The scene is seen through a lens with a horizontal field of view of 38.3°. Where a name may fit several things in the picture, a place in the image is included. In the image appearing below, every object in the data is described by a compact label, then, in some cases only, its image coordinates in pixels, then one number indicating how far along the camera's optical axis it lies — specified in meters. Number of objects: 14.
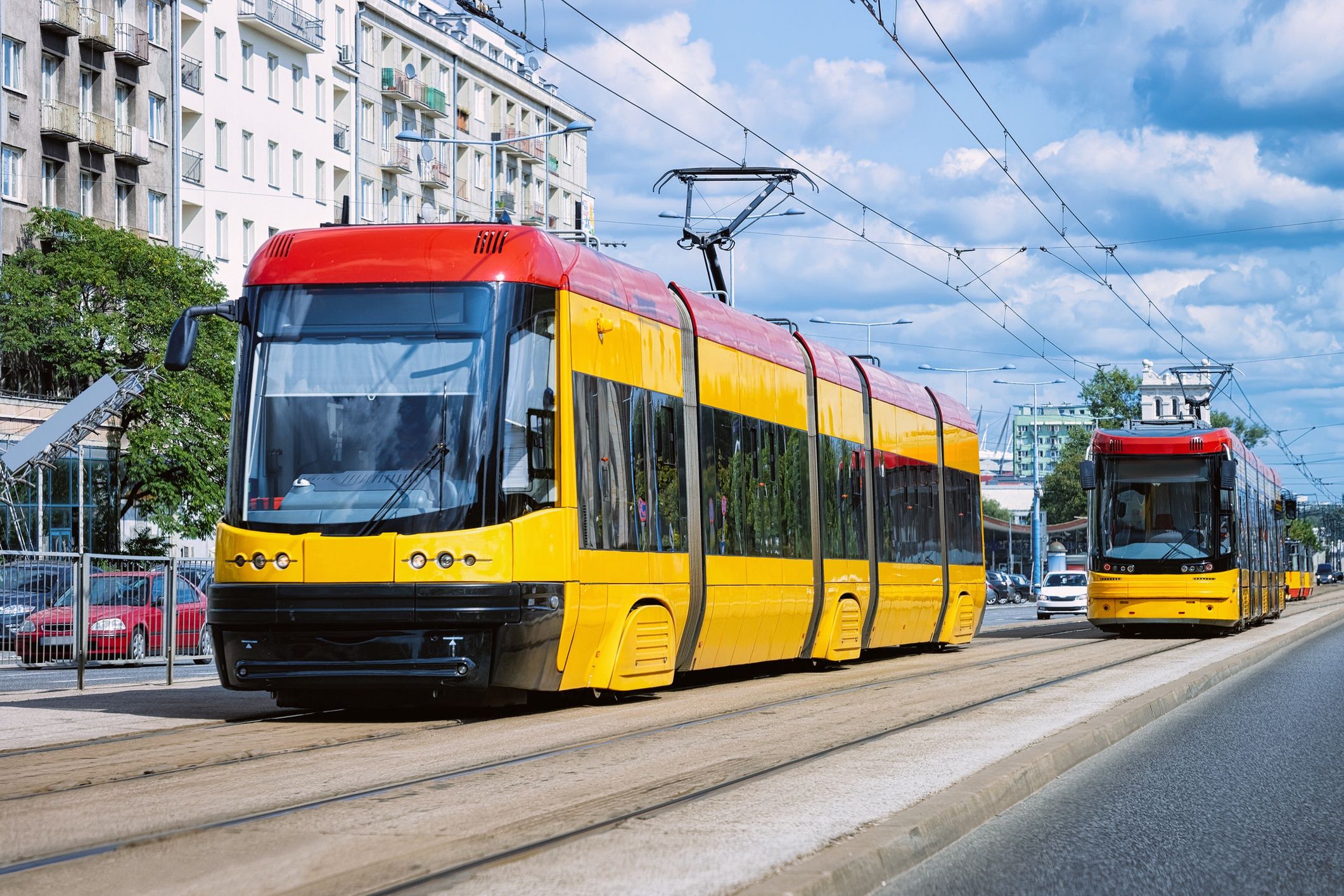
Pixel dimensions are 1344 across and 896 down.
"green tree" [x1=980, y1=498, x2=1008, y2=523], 151.12
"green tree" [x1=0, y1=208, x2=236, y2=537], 44.59
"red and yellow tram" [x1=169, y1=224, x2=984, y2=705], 12.55
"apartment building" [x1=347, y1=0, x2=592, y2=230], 72.94
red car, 20.05
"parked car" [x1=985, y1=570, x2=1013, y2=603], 85.88
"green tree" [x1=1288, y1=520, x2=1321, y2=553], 129.43
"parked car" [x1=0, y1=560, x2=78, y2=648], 19.83
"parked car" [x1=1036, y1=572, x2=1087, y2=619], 56.19
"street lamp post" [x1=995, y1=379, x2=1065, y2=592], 79.17
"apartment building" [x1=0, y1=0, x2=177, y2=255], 50.03
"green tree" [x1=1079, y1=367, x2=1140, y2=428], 119.62
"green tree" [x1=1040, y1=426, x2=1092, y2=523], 120.50
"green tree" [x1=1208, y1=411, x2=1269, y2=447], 126.75
